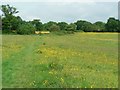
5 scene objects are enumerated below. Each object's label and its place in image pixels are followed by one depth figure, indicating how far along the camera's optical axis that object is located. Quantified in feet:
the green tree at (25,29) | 193.66
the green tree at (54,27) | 231.21
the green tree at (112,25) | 231.96
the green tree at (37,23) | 244.27
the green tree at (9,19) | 206.35
